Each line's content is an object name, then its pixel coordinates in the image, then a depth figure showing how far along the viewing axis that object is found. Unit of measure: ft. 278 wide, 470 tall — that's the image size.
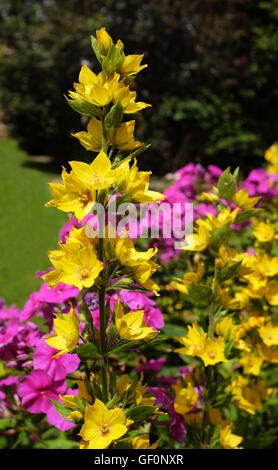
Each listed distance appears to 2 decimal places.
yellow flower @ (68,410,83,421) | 1.72
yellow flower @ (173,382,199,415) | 2.04
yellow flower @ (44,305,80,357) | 1.69
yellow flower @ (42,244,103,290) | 1.66
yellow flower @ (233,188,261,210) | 2.06
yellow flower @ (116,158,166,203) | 1.70
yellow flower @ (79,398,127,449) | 1.66
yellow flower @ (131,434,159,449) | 1.75
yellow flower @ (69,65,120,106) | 1.68
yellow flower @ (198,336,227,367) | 1.99
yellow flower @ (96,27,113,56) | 1.72
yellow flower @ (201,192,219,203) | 2.16
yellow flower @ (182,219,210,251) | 2.04
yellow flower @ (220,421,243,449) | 2.03
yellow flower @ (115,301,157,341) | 1.70
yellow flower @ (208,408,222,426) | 2.10
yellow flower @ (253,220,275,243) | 2.39
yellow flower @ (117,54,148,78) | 1.73
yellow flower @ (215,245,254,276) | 2.02
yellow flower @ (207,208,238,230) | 2.02
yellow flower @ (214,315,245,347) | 2.03
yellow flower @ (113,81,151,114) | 1.70
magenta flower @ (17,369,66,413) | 1.98
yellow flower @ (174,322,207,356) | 2.01
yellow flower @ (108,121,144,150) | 1.73
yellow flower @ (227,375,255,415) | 2.05
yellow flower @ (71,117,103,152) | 1.74
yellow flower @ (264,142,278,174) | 5.27
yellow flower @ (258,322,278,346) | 2.23
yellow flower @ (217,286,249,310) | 2.07
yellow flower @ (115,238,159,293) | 1.70
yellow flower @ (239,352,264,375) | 2.28
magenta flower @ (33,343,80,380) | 1.96
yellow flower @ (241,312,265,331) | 2.28
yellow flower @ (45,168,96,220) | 1.67
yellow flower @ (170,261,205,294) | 2.09
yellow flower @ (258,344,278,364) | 2.26
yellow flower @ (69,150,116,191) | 1.66
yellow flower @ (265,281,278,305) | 2.31
